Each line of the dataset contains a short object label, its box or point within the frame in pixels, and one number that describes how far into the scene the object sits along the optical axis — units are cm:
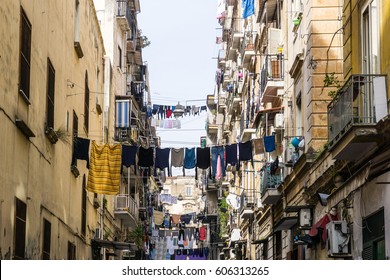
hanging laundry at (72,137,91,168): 2294
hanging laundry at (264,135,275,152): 2495
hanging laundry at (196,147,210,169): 2500
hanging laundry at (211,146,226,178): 2462
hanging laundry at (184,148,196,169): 2505
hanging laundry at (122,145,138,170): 2441
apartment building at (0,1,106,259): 1410
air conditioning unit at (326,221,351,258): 1680
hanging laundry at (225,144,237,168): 2438
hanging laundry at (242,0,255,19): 3597
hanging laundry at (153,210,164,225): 7278
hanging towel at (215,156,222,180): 2503
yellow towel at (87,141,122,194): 2400
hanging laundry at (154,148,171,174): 2503
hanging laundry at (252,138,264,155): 2544
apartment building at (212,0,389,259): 1406
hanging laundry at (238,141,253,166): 2427
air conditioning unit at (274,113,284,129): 2664
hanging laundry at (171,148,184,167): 2505
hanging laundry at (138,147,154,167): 2481
